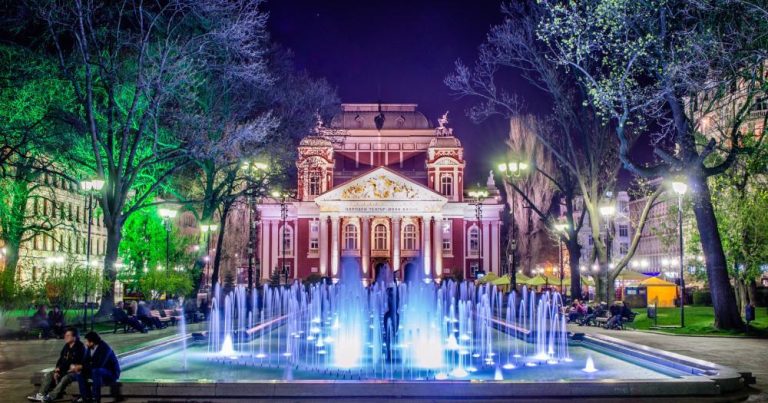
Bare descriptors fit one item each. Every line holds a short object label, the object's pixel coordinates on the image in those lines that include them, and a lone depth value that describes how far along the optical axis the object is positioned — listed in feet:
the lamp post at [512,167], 104.83
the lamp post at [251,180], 111.65
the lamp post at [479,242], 230.07
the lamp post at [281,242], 141.20
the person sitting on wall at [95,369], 35.78
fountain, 37.42
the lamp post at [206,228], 117.08
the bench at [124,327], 77.15
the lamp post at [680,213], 77.56
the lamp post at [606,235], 102.06
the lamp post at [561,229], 112.47
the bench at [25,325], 72.33
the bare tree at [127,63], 82.04
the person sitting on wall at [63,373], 35.83
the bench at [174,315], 91.56
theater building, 234.58
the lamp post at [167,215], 112.57
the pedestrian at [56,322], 69.56
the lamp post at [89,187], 78.28
